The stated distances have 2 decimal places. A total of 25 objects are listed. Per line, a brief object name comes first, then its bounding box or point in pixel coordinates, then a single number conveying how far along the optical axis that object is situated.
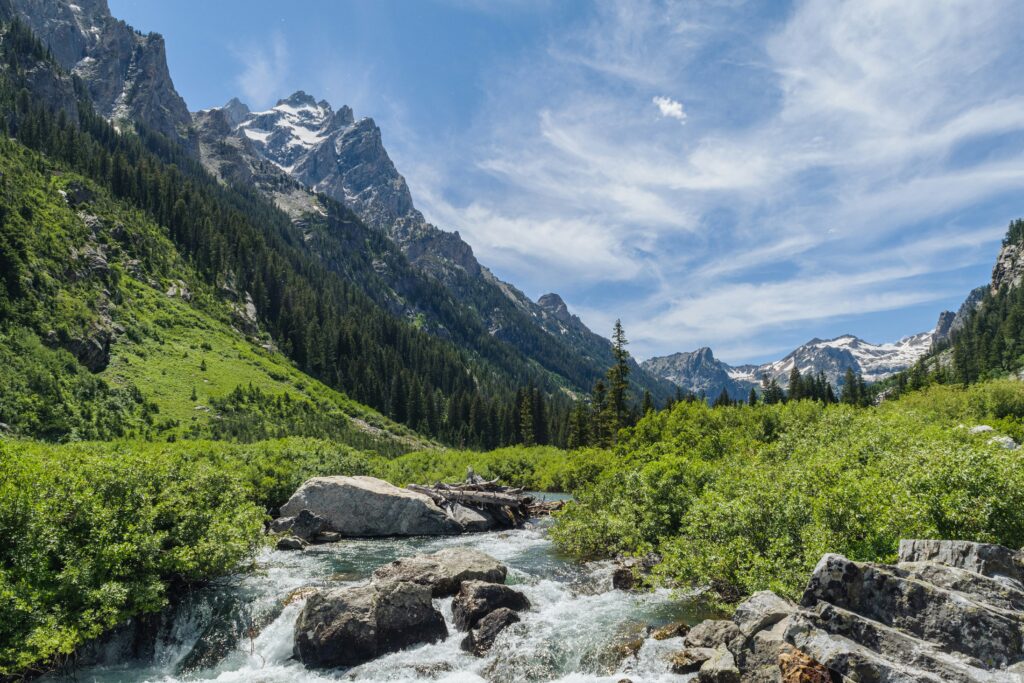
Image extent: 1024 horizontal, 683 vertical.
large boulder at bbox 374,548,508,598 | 21.97
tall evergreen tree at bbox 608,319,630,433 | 92.56
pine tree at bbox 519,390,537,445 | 132.88
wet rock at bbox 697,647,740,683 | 12.86
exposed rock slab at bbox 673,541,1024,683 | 10.39
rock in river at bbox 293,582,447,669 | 17.03
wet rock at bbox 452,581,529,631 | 19.05
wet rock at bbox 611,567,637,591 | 23.32
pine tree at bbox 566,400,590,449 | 103.94
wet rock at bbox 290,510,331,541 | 34.50
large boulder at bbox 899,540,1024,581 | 12.40
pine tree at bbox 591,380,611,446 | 96.31
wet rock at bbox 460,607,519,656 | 17.48
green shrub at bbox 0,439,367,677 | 13.56
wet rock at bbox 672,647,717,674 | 14.42
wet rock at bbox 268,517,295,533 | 35.00
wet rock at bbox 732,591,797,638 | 13.65
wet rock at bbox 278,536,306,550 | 31.91
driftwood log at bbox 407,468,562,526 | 43.91
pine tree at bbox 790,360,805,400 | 148.74
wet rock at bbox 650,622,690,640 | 17.16
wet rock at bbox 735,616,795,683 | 11.73
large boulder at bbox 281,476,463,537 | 37.34
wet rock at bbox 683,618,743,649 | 14.38
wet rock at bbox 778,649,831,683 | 10.43
